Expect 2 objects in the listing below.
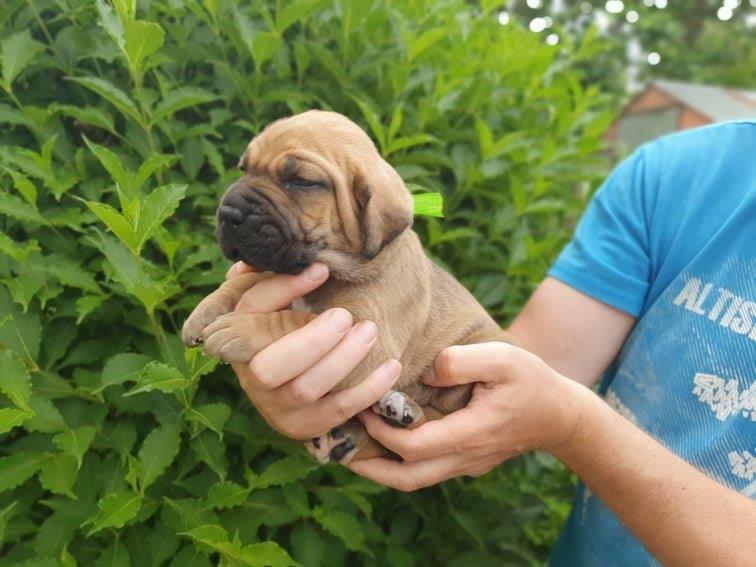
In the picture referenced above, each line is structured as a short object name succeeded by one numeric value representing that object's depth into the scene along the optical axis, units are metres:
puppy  0.32
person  0.34
